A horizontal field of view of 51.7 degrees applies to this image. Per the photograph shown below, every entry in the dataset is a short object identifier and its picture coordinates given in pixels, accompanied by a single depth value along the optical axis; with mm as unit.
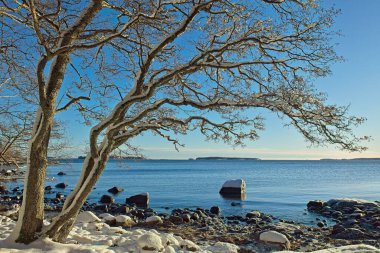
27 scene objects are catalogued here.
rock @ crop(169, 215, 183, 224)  18047
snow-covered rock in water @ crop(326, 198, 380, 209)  23734
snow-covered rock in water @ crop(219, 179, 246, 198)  30875
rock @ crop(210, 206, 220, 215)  22000
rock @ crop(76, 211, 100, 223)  14208
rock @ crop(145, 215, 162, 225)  17609
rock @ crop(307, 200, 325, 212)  23781
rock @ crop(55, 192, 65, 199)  29581
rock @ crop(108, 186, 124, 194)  35484
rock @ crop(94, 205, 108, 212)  23306
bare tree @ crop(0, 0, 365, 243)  7223
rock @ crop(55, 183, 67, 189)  41172
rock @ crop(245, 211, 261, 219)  20284
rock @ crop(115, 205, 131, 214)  21906
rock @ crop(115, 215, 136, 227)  17094
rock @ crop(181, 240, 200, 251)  10198
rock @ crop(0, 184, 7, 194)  34138
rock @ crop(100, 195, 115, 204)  27734
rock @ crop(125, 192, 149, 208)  26241
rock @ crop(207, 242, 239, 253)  11012
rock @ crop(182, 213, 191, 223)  18272
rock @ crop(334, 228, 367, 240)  14833
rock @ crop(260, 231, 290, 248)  13080
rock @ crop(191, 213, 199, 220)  19020
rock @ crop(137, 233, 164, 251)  8914
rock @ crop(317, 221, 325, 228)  17936
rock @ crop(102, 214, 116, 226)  16820
